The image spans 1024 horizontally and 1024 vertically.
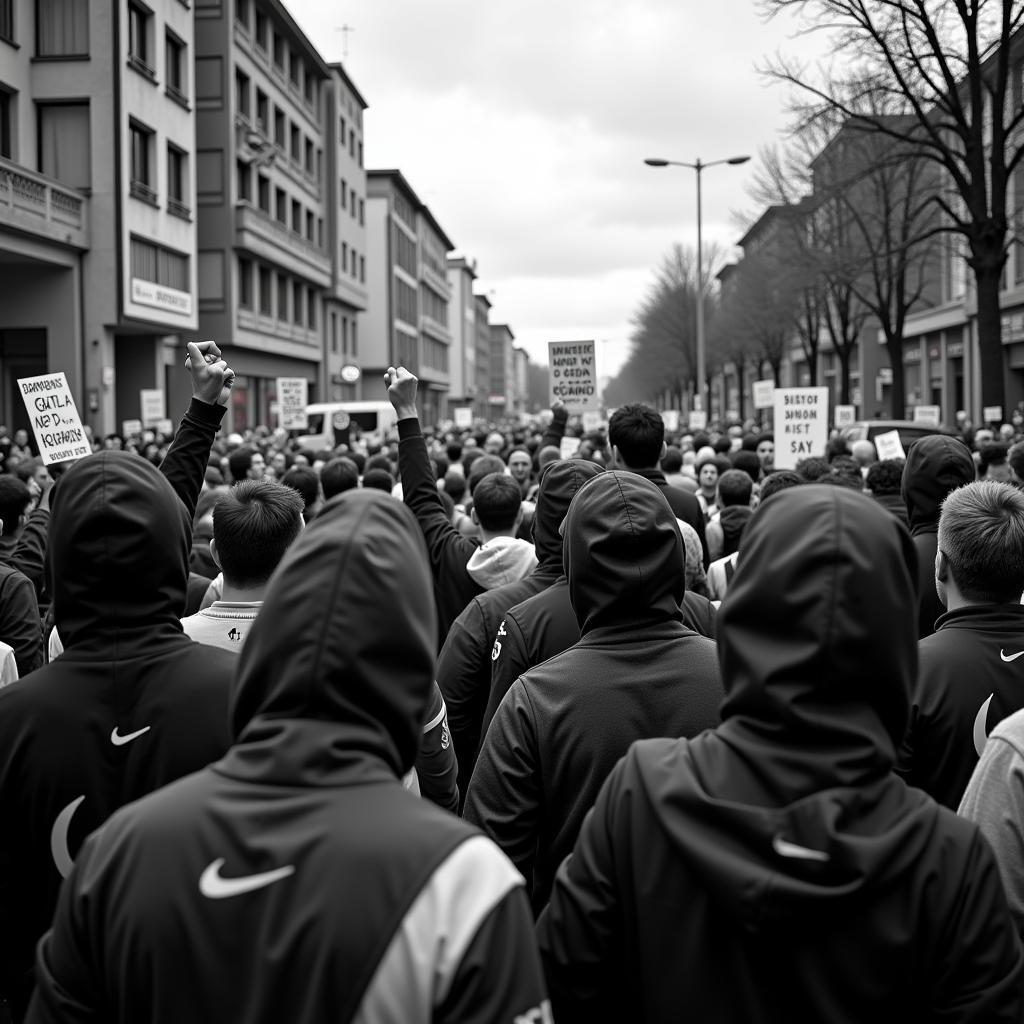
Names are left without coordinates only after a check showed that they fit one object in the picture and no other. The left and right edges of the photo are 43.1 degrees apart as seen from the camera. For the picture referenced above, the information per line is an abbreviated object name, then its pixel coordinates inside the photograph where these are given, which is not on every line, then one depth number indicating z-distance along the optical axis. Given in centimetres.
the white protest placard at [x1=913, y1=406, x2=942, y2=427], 2525
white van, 4306
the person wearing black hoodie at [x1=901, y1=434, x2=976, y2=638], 605
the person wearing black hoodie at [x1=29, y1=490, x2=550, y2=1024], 180
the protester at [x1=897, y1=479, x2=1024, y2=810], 347
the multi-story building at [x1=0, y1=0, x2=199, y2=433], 3180
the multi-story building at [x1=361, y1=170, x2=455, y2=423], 7869
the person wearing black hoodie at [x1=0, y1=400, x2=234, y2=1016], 272
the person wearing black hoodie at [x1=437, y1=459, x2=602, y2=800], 475
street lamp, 4100
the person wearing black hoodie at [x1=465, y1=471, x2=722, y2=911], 322
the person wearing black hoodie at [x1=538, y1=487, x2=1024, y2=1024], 204
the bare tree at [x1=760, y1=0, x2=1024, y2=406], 2425
